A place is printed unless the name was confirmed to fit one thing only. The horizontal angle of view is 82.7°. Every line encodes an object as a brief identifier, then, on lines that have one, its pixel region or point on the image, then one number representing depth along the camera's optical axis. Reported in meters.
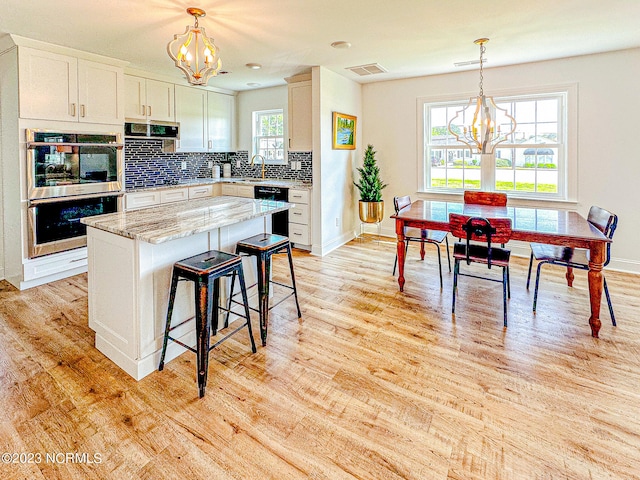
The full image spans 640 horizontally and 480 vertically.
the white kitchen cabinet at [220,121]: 5.88
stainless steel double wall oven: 3.58
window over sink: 6.06
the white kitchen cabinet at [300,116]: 5.00
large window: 4.55
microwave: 4.61
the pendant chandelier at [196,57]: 2.55
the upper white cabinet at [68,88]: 3.46
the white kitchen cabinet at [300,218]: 5.02
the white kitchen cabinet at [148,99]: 4.64
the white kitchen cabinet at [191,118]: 5.33
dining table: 2.68
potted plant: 5.45
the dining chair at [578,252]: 2.79
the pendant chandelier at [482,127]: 3.35
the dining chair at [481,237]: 2.86
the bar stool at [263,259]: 2.62
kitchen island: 2.13
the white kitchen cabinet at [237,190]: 5.54
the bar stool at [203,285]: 2.05
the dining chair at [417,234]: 3.71
